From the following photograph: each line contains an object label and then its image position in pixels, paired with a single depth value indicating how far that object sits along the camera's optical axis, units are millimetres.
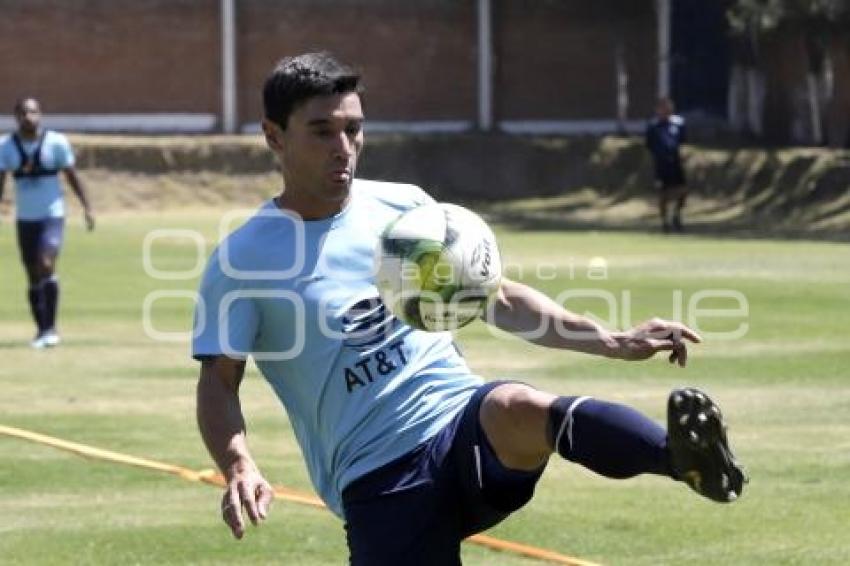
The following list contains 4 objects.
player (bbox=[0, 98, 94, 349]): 20500
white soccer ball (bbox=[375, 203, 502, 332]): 6094
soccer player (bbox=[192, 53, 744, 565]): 6129
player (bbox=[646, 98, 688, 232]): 40312
